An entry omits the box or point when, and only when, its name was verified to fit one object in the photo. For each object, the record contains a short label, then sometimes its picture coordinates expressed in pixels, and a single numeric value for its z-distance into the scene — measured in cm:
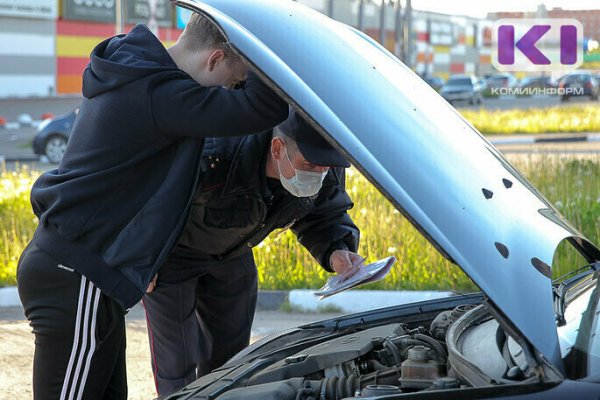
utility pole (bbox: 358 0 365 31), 4070
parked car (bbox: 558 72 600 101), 3238
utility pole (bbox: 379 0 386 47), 4025
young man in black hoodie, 271
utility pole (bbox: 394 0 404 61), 3580
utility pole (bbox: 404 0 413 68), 3380
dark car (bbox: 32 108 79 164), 2009
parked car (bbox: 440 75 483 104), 4478
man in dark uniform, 332
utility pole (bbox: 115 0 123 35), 1927
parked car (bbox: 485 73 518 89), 5794
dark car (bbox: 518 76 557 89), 2668
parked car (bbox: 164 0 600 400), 217
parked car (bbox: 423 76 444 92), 5162
